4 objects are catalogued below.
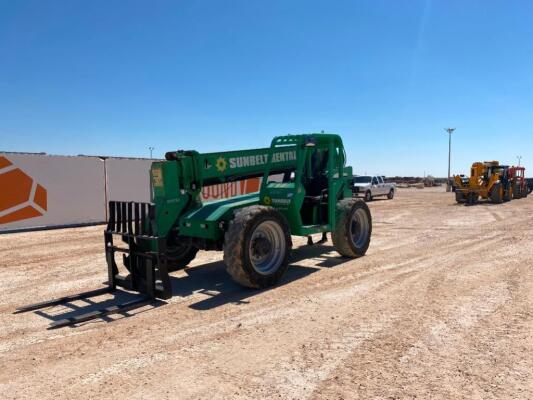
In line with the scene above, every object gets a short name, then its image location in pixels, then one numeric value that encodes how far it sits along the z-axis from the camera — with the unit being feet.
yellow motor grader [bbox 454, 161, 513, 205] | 82.02
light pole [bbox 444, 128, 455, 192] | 183.14
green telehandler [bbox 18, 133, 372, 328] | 20.65
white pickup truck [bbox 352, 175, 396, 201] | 92.73
